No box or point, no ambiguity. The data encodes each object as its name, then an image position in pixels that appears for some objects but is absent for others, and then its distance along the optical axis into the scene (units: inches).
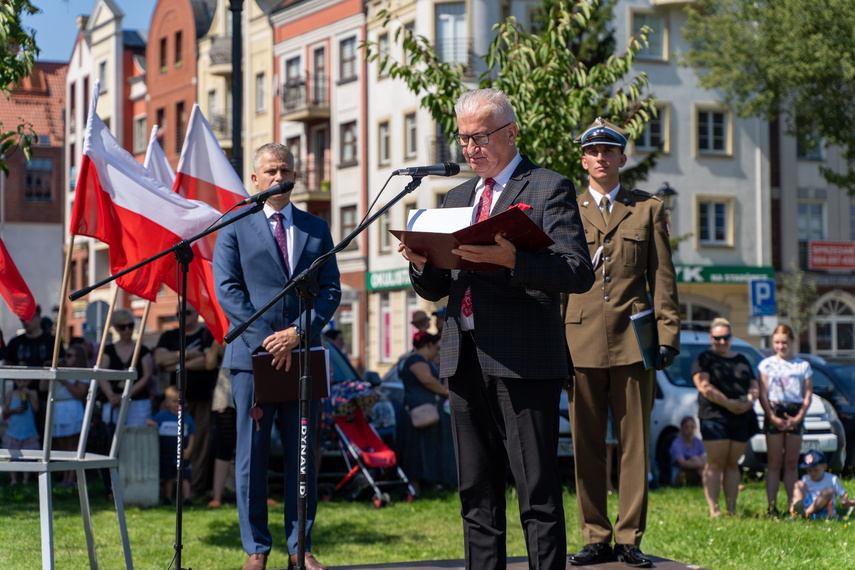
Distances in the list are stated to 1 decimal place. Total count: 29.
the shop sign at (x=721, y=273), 1617.9
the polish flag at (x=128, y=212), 252.2
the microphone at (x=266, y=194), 213.6
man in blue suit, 242.4
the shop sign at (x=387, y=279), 1662.2
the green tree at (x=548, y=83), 522.9
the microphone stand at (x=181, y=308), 209.8
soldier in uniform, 246.2
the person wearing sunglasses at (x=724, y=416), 409.4
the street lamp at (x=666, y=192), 835.1
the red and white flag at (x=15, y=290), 240.5
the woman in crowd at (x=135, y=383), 471.2
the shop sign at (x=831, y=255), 1669.5
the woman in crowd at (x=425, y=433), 506.3
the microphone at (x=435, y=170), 187.0
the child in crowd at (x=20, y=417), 474.3
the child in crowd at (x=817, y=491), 388.8
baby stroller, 472.4
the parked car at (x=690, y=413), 542.0
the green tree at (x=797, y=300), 1566.2
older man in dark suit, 185.0
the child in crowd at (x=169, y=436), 458.3
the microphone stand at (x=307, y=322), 192.4
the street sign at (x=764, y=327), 983.6
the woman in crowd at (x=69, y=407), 450.4
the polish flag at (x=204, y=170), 320.8
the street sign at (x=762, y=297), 959.0
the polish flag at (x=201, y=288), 318.0
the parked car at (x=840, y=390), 592.4
